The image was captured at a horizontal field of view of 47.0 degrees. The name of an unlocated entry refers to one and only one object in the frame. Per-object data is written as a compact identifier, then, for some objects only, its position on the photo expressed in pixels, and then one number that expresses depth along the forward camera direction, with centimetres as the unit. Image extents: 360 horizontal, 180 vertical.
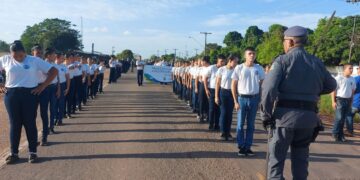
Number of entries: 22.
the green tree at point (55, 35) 8575
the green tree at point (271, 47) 6053
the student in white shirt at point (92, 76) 1767
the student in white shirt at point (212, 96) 1057
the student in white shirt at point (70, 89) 1227
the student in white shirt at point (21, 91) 704
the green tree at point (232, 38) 9750
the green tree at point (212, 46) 8782
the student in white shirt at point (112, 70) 2706
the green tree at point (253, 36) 8594
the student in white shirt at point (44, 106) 831
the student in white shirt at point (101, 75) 2062
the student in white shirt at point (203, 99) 1177
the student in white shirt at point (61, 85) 1059
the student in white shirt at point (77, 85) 1326
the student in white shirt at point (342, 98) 1027
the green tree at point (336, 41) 6041
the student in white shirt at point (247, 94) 769
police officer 480
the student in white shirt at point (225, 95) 919
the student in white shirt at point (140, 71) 2592
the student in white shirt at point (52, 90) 934
